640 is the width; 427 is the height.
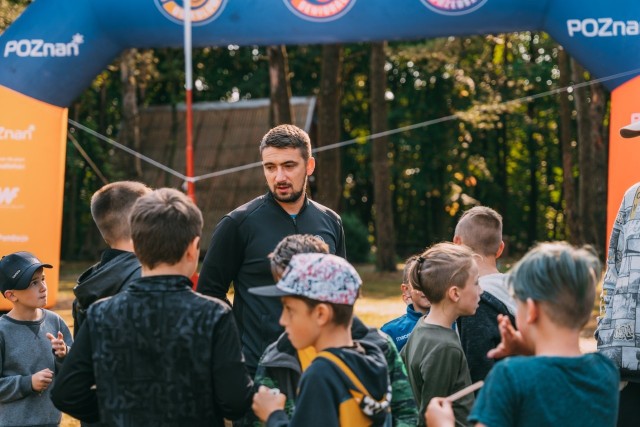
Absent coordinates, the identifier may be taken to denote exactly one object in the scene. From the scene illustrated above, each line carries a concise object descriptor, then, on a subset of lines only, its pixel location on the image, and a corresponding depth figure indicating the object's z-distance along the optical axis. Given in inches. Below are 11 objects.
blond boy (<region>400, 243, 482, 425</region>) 149.9
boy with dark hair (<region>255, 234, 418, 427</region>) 125.6
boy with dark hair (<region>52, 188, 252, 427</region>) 121.2
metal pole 394.9
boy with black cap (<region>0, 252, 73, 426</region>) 179.3
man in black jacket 163.5
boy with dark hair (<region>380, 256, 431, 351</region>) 182.7
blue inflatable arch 381.1
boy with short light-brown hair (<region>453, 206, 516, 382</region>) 167.9
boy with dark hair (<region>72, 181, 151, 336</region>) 156.3
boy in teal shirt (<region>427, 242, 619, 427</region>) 108.9
